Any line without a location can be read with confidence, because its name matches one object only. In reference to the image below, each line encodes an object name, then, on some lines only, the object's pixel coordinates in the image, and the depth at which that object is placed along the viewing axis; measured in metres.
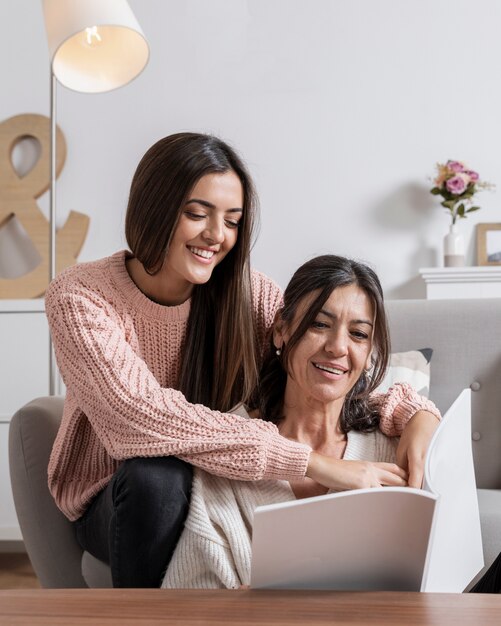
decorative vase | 3.40
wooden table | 0.80
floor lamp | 2.18
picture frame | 3.49
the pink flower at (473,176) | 3.37
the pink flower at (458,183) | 3.35
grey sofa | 2.21
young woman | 1.42
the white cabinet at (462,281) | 3.32
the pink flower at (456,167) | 3.37
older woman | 1.37
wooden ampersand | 3.62
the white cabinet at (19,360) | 3.24
